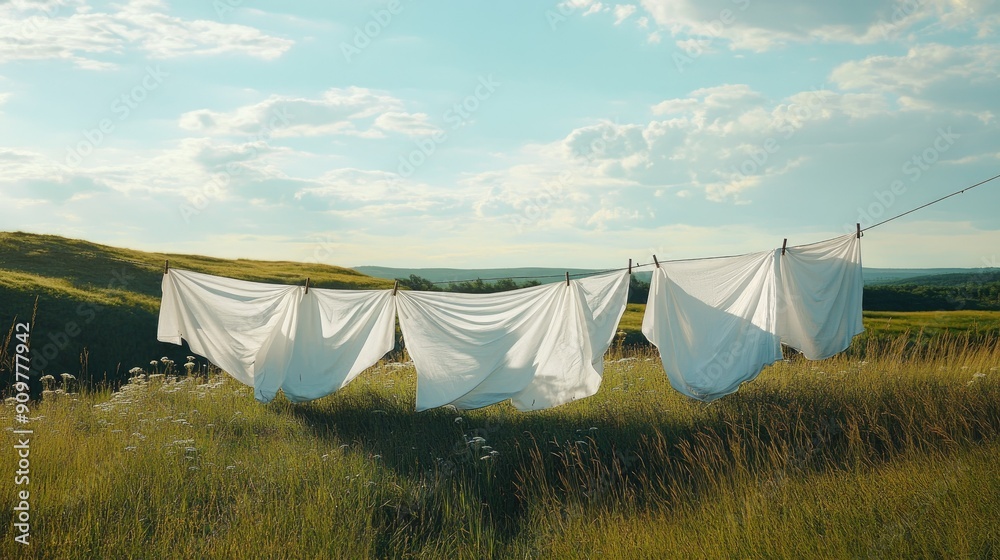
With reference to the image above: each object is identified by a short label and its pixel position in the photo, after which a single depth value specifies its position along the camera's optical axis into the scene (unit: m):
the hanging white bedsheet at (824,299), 10.20
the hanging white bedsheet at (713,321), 9.50
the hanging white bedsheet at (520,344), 9.45
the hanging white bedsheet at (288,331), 10.23
